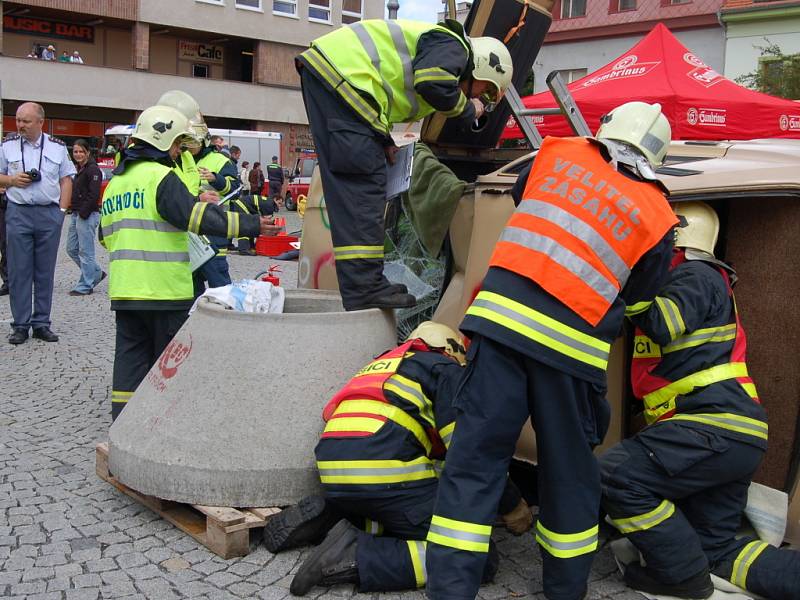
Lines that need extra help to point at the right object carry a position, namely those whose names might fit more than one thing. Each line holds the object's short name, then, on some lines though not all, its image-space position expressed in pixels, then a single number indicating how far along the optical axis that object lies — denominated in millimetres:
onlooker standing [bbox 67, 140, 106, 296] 9164
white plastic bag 3749
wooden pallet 3094
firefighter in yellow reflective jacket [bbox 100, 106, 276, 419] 4191
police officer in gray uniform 6641
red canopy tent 8383
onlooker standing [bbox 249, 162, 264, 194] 21406
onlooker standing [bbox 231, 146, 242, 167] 17859
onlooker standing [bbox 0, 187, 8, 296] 8469
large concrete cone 3250
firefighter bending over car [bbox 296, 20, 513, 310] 3865
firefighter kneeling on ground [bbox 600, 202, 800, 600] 2920
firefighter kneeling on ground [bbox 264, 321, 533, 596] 2920
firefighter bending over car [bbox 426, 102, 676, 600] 2641
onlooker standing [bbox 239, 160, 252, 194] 22594
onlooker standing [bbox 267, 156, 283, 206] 22994
